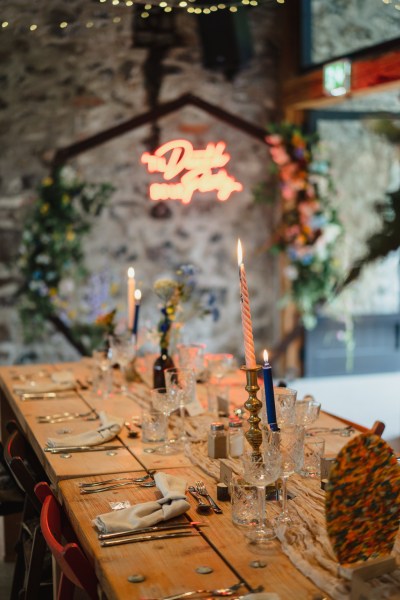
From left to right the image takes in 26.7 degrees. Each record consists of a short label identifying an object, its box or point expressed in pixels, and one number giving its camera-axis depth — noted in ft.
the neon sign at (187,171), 22.62
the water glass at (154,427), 9.57
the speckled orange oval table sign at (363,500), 5.87
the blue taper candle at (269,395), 7.35
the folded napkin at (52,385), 12.38
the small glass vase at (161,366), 12.18
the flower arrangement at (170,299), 12.11
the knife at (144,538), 6.55
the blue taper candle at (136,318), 13.12
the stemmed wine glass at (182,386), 9.64
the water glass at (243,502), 6.98
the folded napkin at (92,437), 9.36
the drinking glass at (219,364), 12.12
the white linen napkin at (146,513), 6.78
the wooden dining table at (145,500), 5.89
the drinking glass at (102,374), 12.30
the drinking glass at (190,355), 11.96
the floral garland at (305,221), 23.86
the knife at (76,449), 9.18
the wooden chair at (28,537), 9.04
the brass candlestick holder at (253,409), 7.61
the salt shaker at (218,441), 8.91
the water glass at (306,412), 8.81
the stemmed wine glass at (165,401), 9.55
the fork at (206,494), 7.34
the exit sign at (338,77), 21.35
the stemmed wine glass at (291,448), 7.65
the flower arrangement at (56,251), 22.30
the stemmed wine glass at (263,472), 6.85
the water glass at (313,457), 8.25
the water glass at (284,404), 8.29
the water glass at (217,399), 10.91
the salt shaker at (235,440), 8.87
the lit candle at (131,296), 13.50
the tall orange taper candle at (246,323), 7.44
